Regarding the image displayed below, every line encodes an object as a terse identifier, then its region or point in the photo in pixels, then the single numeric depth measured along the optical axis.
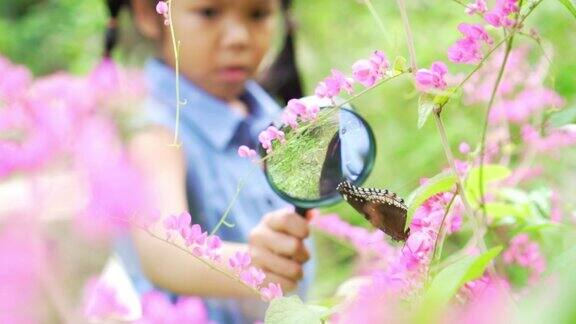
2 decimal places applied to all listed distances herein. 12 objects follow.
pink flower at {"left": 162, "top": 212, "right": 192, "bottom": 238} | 0.53
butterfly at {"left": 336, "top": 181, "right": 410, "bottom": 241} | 0.49
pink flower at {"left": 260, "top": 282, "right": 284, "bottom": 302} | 0.52
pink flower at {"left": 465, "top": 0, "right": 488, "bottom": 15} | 0.50
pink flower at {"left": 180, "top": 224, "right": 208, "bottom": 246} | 0.54
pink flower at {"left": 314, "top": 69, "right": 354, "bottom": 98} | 0.50
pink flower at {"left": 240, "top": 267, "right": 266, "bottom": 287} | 0.54
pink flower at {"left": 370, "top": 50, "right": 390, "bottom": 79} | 0.48
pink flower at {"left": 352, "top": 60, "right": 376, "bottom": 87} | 0.48
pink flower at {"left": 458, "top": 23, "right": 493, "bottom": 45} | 0.50
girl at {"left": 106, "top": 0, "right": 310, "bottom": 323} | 1.15
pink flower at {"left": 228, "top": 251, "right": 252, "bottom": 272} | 0.54
